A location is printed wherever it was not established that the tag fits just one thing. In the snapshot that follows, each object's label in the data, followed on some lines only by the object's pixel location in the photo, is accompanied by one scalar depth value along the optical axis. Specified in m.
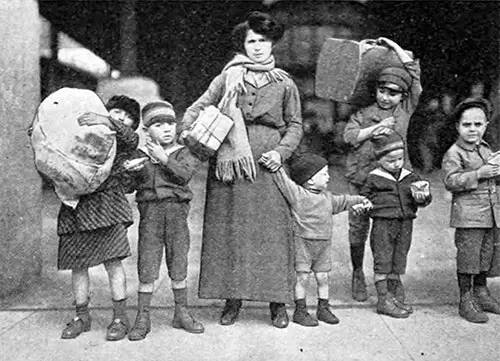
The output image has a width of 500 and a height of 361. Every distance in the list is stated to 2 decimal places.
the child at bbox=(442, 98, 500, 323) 4.35
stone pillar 4.75
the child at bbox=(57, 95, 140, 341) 4.05
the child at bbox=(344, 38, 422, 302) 4.52
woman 4.20
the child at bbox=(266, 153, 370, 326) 4.32
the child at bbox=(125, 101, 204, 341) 4.11
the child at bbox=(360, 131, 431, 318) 4.43
